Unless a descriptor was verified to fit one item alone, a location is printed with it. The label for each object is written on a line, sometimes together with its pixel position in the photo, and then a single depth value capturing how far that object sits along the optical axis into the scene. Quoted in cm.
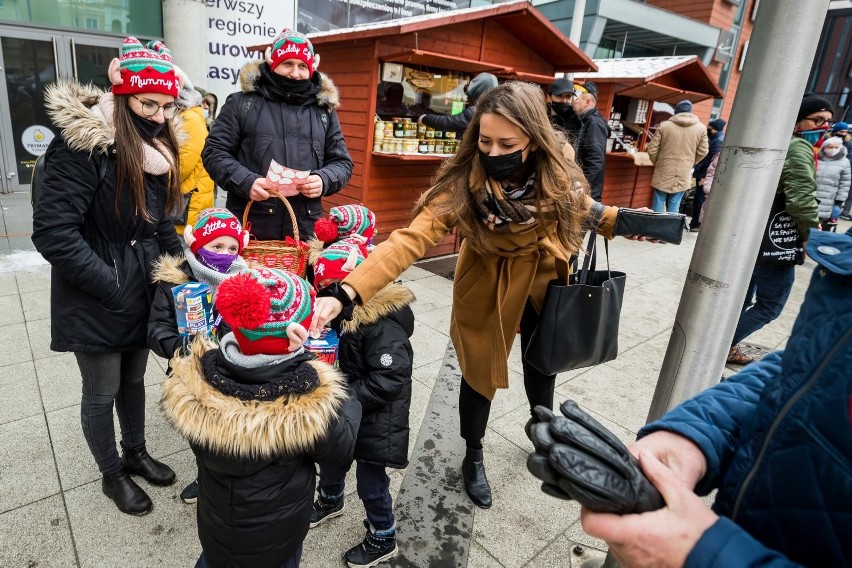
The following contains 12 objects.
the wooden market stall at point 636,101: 881
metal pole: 160
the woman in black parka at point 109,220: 202
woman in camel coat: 213
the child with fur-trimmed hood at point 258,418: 156
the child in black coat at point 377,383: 213
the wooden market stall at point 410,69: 588
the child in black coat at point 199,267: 217
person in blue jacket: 78
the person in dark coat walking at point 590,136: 534
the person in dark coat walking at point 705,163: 973
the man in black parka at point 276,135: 315
